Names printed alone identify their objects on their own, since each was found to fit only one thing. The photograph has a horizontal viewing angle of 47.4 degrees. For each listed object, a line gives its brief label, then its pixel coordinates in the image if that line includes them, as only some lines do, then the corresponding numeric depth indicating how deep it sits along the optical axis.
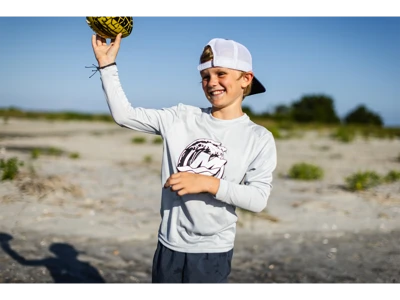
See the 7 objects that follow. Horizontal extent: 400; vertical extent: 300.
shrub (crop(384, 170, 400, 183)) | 8.44
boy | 2.12
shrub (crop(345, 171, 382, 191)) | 7.49
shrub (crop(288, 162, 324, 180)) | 8.74
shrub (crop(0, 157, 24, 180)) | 6.59
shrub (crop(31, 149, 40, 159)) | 10.05
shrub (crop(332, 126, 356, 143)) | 18.90
